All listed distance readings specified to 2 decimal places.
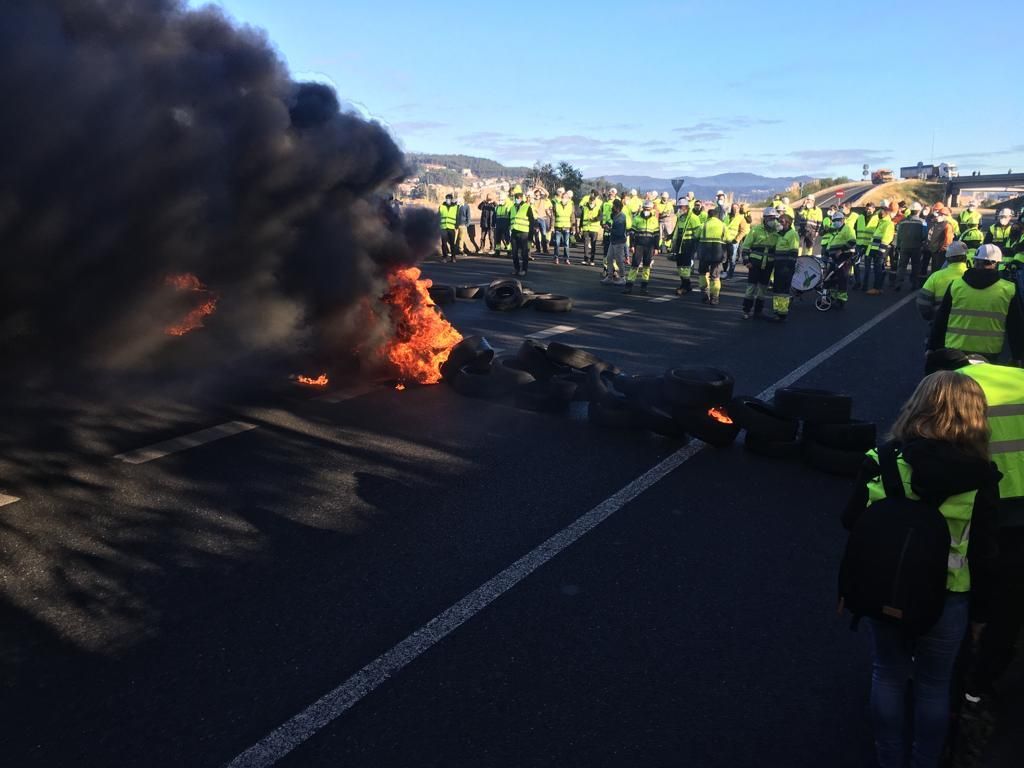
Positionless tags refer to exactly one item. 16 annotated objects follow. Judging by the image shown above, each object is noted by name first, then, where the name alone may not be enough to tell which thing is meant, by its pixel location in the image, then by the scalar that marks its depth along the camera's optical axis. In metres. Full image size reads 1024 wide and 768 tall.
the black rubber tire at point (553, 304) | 13.24
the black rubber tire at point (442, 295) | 13.85
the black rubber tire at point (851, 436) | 5.64
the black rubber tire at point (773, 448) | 5.92
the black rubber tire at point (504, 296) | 13.17
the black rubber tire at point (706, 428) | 6.08
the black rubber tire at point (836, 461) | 5.58
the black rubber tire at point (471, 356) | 7.91
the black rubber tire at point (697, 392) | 6.18
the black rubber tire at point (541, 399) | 7.12
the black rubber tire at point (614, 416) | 6.56
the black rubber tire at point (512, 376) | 7.48
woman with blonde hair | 2.41
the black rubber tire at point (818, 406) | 5.89
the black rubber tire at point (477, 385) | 7.56
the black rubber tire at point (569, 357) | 7.73
